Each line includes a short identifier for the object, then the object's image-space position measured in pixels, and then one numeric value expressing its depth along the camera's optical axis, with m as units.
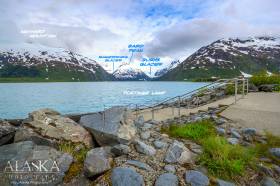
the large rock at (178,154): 3.22
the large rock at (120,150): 3.32
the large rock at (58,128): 4.12
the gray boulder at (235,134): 4.08
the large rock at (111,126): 3.94
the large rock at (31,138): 3.96
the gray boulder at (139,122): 4.89
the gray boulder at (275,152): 3.45
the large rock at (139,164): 2.99
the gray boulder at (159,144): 3.55
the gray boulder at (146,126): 4.70
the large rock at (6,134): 5.03
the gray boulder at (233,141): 3.76
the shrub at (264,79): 10.55
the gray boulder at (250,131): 4.19
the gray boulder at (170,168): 3.00
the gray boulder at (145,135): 3.94
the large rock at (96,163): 2.94
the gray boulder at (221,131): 4.26
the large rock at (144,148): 3.34
